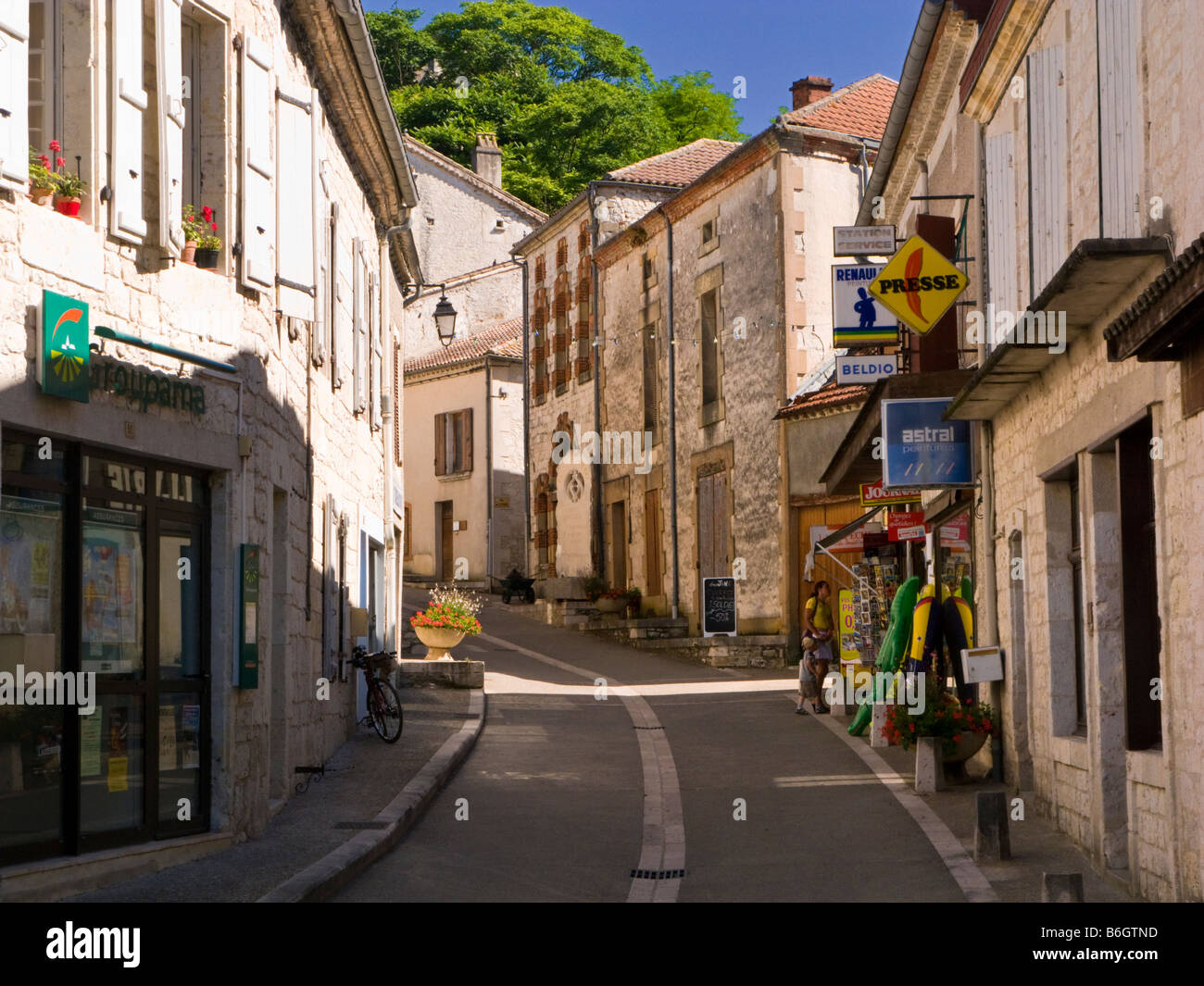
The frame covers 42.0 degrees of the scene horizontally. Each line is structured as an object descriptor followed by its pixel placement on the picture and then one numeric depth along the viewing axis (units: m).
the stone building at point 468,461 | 39.31
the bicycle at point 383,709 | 15.31
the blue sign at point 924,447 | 12.96
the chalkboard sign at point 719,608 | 25.62
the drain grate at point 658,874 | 9.30
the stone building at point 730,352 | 25.61
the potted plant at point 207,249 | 9.72
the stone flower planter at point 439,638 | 21.39
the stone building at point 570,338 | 33.62
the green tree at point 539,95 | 47.72
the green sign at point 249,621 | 9.88
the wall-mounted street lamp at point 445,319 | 24.34
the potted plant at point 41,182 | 7.92
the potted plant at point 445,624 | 21.41
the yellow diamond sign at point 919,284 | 13.10
